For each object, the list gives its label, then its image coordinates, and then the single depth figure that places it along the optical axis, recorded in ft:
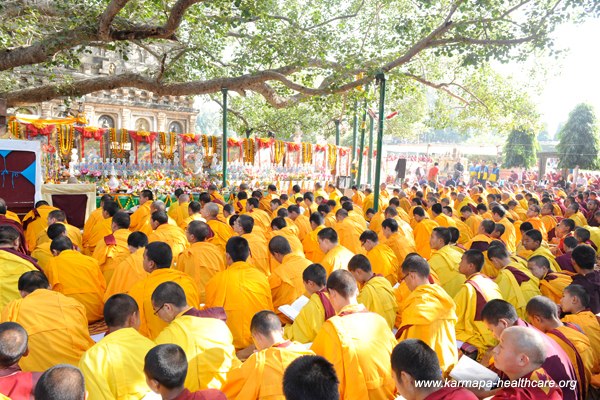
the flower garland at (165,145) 51.57
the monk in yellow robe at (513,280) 18.42
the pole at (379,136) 37.82
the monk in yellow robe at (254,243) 23.68
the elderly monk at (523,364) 9.77
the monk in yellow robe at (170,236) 23.81
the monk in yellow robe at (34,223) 27.71
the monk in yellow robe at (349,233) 28.14
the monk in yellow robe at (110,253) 22.16
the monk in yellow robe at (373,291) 16.83
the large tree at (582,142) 96.89
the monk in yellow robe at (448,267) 20.84
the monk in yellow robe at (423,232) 29.71
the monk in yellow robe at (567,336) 13.17
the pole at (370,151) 58.96
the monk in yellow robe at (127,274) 19.24
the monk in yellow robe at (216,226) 26.24
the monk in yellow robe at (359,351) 11.55
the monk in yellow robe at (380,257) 22.40
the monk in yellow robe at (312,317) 15.14
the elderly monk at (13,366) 10.26
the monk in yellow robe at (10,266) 17.17
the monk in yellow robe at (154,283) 16.47
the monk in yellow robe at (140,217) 30.52
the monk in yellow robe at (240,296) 17.28
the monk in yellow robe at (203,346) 12.02
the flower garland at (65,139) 44.21
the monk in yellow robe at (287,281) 19.44
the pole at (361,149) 56.01
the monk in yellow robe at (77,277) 19.11
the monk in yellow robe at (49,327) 13.47
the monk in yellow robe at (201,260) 21.40
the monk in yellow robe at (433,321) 13.78
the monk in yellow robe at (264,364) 10.68
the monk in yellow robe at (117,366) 10.85
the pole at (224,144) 48.83
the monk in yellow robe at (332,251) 20.71
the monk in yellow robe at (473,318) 16.47
